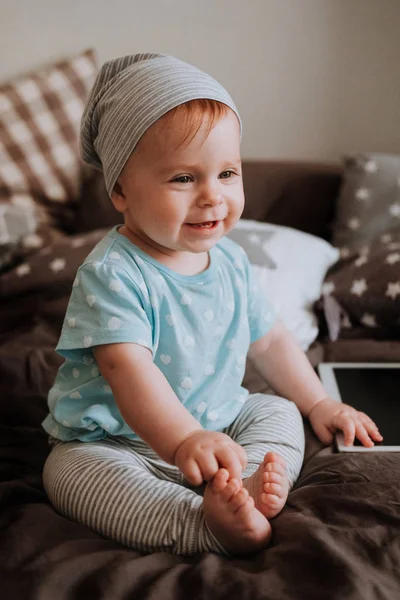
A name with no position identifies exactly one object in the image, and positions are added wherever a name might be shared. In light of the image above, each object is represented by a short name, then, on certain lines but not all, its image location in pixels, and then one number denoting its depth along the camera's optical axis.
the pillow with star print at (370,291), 1.51
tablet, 1.07
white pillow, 1.52
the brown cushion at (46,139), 2.14
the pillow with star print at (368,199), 1.84
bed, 0.73
